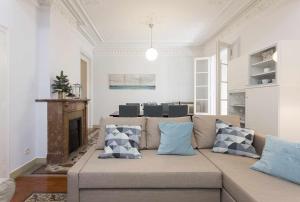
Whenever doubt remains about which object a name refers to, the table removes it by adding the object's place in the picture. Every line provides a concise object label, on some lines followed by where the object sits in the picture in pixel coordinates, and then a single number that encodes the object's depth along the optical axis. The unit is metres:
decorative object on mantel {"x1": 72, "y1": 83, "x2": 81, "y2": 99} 3.46
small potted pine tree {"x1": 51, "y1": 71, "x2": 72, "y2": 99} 2.77
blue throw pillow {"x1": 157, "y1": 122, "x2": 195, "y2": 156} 1.85
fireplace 2.68
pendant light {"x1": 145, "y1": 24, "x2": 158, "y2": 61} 3.98
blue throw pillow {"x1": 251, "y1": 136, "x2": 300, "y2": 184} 1.26
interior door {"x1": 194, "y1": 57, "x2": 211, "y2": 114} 4.94
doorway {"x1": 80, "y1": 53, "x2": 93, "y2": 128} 5.10
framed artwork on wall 5.57
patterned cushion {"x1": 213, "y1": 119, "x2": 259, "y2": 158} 1.80
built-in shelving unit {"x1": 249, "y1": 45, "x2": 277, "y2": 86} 2.45
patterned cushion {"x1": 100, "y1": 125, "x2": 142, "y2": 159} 1.75
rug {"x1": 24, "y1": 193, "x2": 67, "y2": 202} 1.78
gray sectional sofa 1.39
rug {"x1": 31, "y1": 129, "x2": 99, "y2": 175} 2.44
